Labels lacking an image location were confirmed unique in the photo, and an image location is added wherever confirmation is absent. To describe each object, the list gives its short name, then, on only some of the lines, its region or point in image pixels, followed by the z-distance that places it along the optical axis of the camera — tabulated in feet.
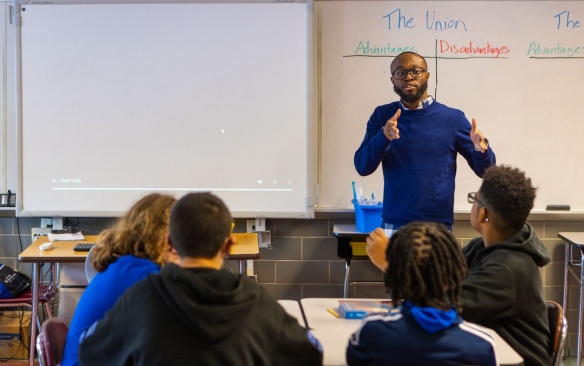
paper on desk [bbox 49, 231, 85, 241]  12.87
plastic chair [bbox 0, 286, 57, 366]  12.15
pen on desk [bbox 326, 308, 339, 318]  7.30
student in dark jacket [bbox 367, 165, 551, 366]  6.60
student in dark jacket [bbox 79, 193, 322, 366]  5.17
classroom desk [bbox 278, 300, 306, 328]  7.07
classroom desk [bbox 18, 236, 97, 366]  11.50
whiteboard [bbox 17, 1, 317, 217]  13.33
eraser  13.58
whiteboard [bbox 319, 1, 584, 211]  13.39
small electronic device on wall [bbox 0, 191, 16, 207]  13.74
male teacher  10.49
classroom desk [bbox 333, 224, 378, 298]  12.66
